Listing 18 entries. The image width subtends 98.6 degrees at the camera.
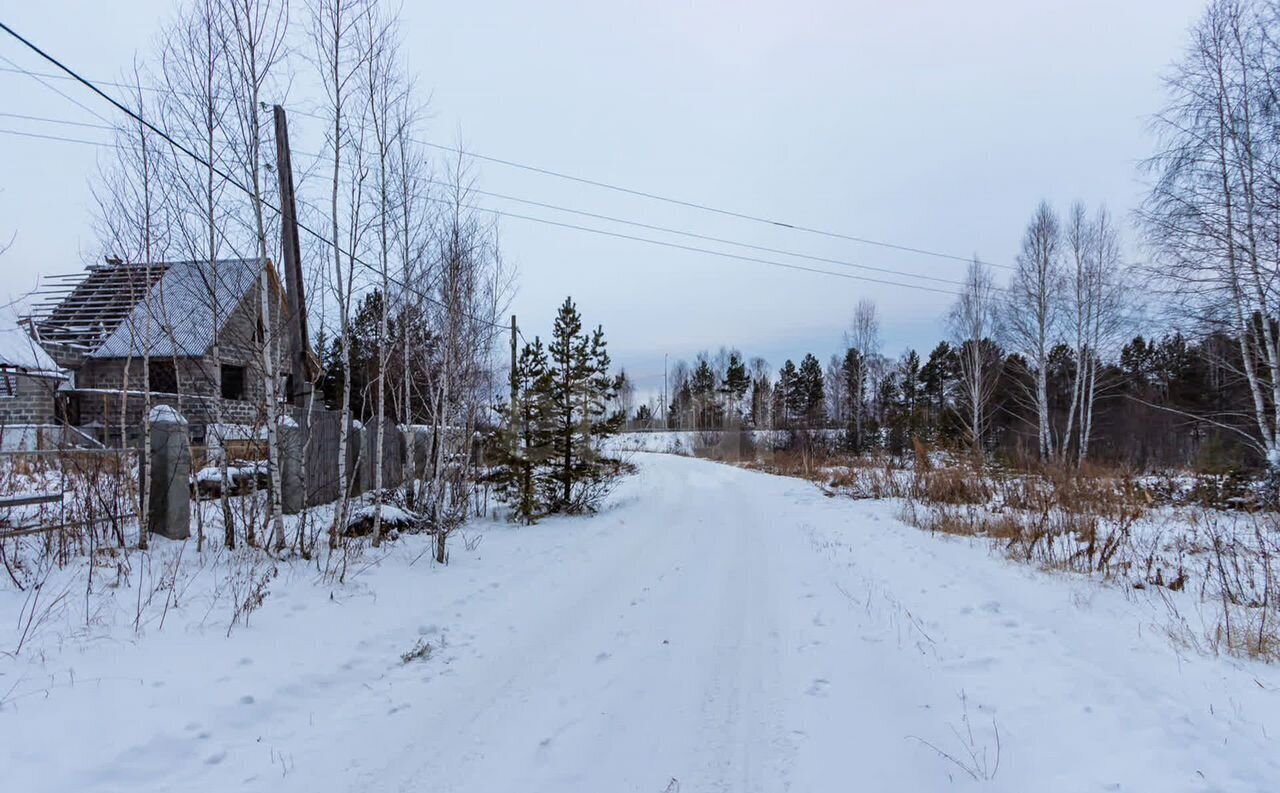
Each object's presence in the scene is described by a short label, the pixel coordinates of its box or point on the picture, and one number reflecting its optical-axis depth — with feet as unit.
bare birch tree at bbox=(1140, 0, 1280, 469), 33.96
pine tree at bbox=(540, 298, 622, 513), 37.83
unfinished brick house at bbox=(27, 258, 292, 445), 21.02
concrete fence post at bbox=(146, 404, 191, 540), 21.39
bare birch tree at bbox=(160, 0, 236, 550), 20.12
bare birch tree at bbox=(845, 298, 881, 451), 133.18
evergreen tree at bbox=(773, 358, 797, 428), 184.44
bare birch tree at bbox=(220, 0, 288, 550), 20.01
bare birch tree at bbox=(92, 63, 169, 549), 20.38
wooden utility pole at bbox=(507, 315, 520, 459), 35.53
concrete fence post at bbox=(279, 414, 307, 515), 26.20
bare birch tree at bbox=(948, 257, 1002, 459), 88.19
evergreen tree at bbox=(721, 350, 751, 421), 211.00
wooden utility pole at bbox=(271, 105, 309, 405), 22.88
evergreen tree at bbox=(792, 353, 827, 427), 187.06
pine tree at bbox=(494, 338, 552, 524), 35.37
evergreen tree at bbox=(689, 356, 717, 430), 218.18
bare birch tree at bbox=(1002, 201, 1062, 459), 77.61
